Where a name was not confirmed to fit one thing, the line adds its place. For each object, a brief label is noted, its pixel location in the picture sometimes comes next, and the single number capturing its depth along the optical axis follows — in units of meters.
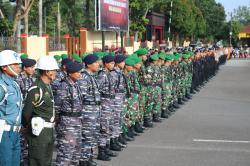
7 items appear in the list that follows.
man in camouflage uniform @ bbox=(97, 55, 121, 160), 8.59
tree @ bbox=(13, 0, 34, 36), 23.86
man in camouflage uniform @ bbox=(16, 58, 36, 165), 8.64
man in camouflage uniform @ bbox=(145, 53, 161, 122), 11.94
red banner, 20.26
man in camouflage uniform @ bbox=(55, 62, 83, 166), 6.85
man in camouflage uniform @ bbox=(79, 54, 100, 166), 7.52
